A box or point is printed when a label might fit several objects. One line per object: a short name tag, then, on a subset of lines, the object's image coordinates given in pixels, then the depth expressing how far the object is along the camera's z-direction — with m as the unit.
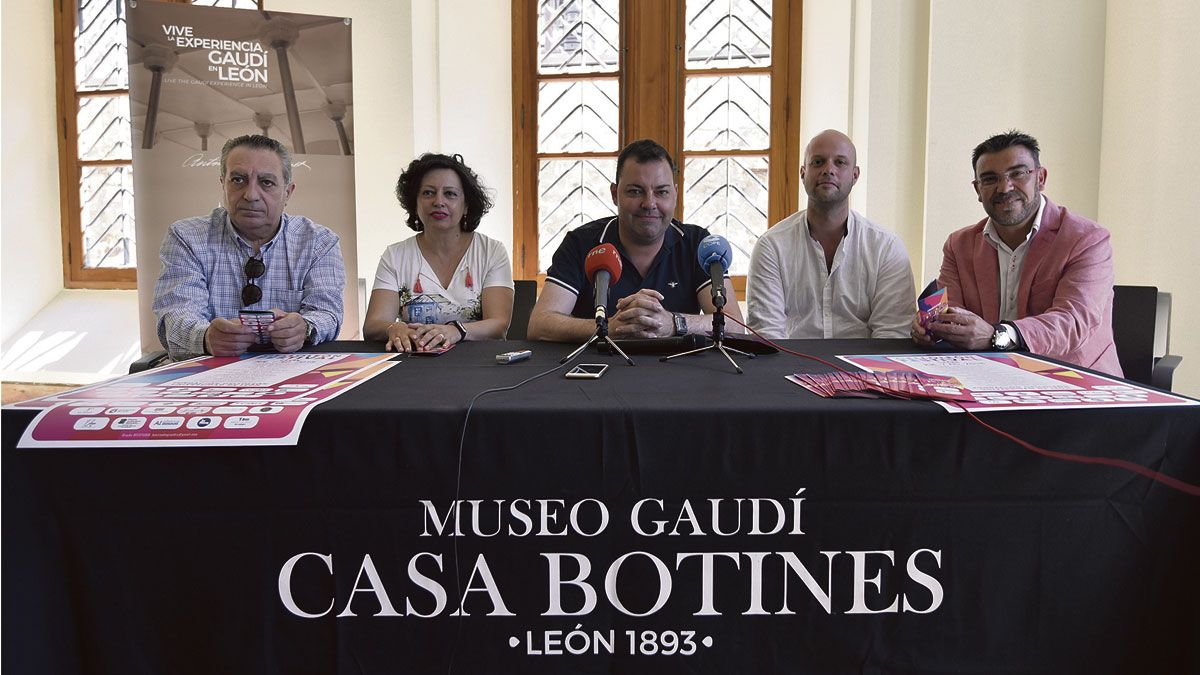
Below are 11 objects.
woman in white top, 2.45
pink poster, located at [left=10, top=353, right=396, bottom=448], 1.04
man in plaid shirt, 1.93
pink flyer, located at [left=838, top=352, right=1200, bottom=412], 1.10
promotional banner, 3.17
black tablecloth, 1.07
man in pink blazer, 1.86
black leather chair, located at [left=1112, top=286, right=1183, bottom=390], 2.27
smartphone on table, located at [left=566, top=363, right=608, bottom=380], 1.34
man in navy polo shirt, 2.11
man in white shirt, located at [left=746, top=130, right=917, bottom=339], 2.38
